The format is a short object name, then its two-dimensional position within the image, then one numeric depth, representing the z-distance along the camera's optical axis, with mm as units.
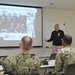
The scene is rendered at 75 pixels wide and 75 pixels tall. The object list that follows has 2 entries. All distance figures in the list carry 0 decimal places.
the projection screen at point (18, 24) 6859
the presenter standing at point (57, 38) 6902
